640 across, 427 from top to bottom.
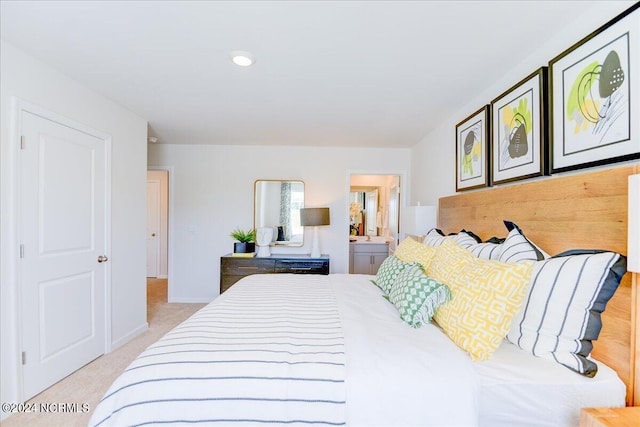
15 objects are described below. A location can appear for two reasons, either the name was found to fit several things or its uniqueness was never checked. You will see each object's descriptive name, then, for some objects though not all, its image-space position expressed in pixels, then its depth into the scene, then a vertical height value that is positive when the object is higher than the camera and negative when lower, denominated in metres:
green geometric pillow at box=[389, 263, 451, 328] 1.42 -0.42
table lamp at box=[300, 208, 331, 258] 4.06 -0.08
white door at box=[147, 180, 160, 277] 5.85 -0.16
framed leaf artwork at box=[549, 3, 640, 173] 1.19 +0.54
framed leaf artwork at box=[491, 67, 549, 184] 1.69 +0.54
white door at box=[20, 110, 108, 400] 2.02 -0.29
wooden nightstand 0.90 -0.64
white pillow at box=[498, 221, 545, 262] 1.42 -0.17
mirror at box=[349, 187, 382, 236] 6.06 +0.03
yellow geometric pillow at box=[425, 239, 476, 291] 1.56 -0.27
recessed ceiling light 1.86 +1.01
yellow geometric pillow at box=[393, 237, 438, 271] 2.00 -0.29
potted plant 4.06 -0.41
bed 1.02 -0.59
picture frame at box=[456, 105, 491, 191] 2.31 +0.54
